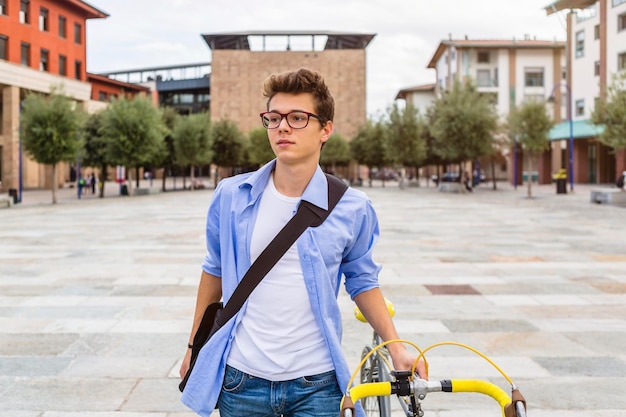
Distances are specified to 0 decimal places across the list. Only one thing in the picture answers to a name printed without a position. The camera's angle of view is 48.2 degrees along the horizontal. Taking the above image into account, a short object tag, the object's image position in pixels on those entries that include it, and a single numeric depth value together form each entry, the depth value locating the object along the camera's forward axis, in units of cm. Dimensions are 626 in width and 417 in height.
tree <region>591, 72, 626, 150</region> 2586
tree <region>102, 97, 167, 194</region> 3819
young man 234
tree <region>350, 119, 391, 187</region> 6116
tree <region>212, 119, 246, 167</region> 5816
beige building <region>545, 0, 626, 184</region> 4522
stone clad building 8394
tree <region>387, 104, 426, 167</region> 5022
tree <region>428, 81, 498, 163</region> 4000
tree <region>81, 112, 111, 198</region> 4066
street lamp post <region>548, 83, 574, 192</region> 4086
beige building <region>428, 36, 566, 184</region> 7162
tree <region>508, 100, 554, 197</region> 3600
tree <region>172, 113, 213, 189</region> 4959
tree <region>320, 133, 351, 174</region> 6334
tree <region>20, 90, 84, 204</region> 3088
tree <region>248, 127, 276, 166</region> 6259
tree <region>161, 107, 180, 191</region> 5056
